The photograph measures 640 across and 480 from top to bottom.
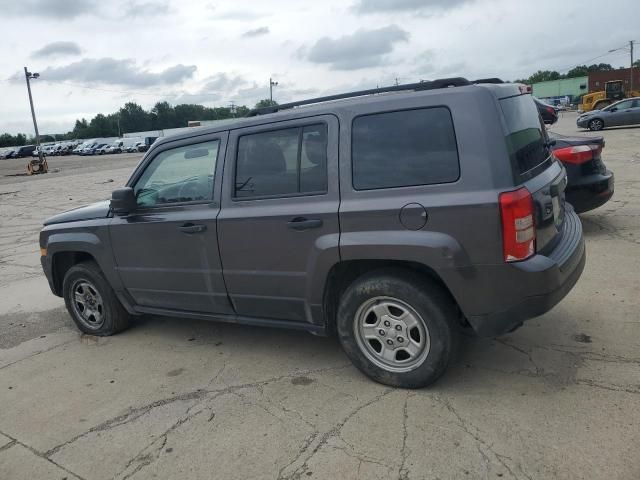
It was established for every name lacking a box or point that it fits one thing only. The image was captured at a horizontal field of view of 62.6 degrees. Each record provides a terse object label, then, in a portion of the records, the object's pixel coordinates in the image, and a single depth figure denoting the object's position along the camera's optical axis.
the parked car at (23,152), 73.75
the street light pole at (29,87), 46.50
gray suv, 3.02
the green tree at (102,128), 122.95
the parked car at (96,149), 69.88
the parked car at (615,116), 24.52
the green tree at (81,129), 124.06
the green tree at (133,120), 120.25
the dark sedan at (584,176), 6.47
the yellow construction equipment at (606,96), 40.25
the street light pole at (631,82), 64.21
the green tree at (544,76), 117.36
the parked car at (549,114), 13.35
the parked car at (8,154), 74.75
